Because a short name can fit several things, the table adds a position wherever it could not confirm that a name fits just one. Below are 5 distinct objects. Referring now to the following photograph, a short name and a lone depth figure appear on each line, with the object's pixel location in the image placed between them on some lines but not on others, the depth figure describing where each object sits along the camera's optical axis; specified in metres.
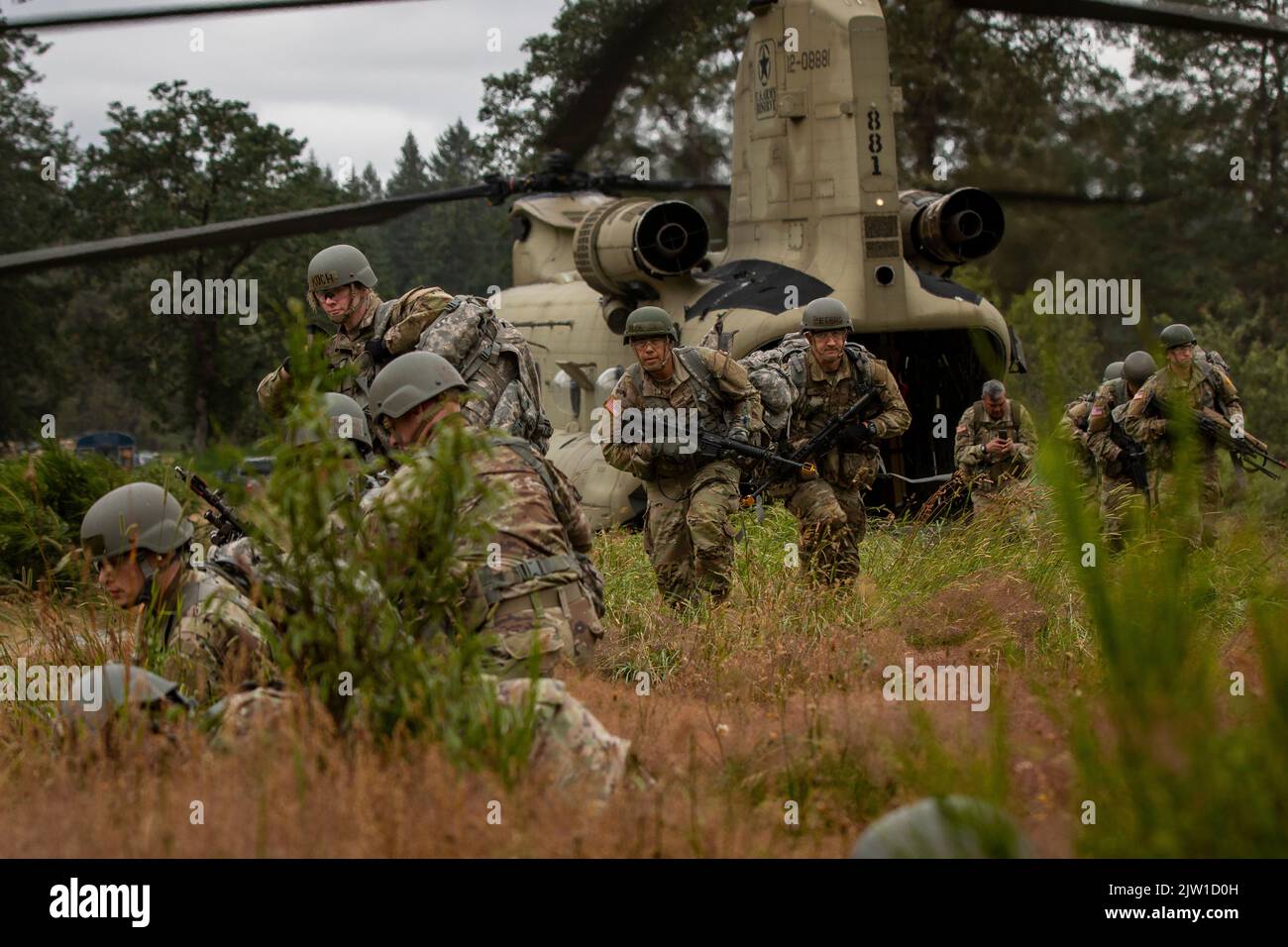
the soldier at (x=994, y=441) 12.64
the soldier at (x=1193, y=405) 11.12
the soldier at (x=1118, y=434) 11.88
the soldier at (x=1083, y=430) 12.23
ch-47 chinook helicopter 12.85
